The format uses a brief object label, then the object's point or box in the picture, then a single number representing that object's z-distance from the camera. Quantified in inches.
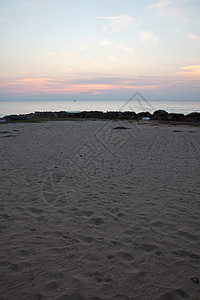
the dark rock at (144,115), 1401.3
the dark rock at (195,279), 113.3
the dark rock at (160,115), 1256.0
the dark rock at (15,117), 1116.3
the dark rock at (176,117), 1187.9
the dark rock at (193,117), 1165.1
